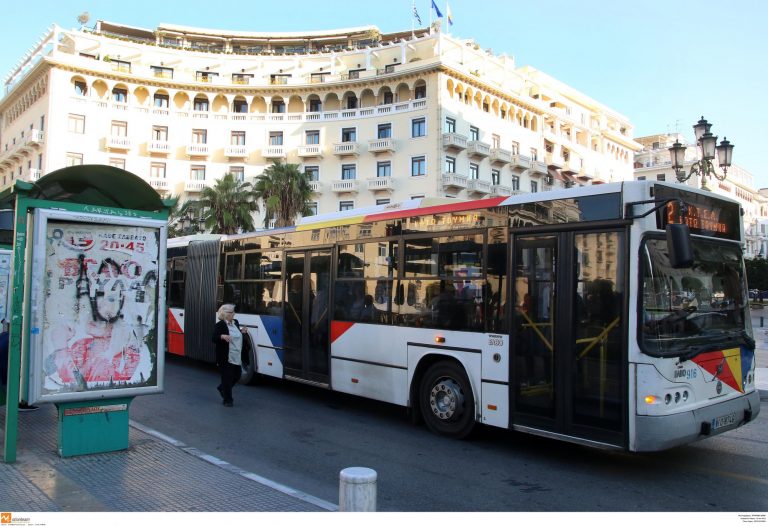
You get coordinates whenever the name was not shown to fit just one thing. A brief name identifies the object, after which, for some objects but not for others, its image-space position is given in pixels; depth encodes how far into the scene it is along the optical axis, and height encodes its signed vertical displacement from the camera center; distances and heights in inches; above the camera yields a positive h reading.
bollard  141.7 -48.7
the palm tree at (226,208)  1491.1 +198.9
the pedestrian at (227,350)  379.9 -41.3
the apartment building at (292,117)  1914.4 +584.9
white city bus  230.7 -10.3
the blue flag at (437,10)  2085.6 +989.9
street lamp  609.9 +149.5
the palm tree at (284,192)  1471.5 +236.9
